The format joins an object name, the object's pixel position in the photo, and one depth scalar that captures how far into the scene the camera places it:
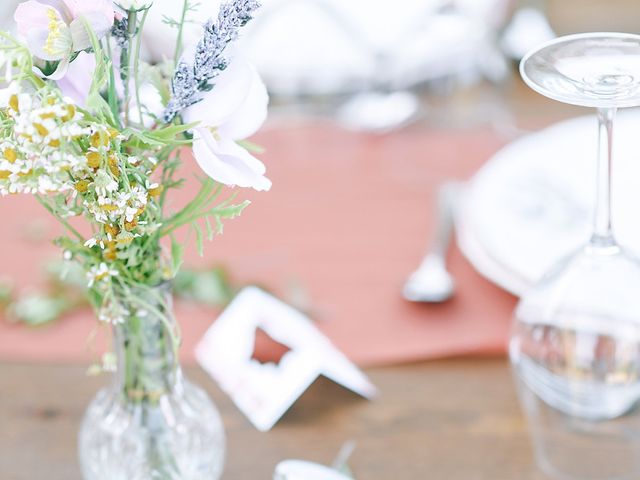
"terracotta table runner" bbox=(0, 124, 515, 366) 0.77
